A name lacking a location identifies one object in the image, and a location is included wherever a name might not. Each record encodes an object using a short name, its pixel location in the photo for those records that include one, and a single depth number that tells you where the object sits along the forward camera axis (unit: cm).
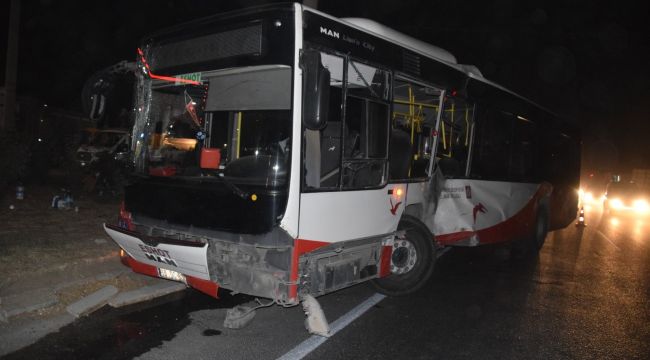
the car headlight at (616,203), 2431
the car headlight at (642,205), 2452
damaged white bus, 452
